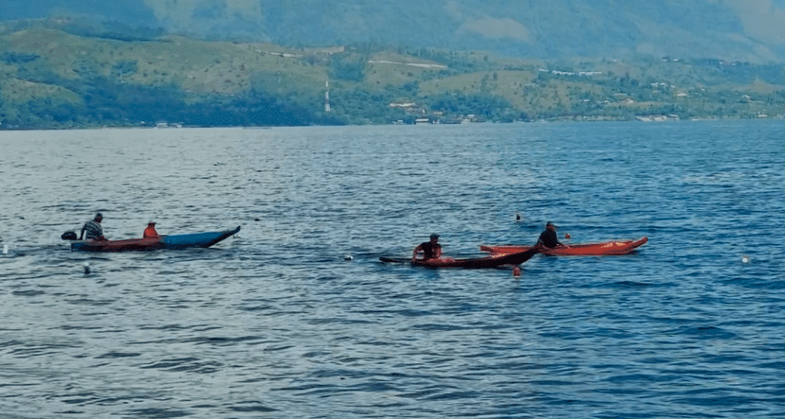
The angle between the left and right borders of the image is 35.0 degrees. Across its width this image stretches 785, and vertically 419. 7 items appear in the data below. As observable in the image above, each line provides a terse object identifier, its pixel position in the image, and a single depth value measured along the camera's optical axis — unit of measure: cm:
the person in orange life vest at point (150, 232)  7769
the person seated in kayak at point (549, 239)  7150
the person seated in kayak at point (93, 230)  7706
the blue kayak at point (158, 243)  7662
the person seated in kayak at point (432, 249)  6700
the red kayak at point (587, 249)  7144
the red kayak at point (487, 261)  6469
